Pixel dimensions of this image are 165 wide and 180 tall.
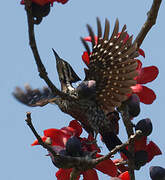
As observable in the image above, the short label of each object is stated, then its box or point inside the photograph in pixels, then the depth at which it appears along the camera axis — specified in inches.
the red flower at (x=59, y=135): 233.0
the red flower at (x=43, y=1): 199.2
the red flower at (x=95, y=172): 237.5
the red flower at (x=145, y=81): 242.2
